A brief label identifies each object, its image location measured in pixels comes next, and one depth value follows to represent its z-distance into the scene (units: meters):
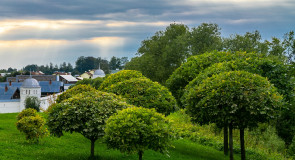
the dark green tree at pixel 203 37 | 53.09
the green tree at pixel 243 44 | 47.44
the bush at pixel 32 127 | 16.91
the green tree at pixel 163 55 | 55.58
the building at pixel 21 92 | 75.80
